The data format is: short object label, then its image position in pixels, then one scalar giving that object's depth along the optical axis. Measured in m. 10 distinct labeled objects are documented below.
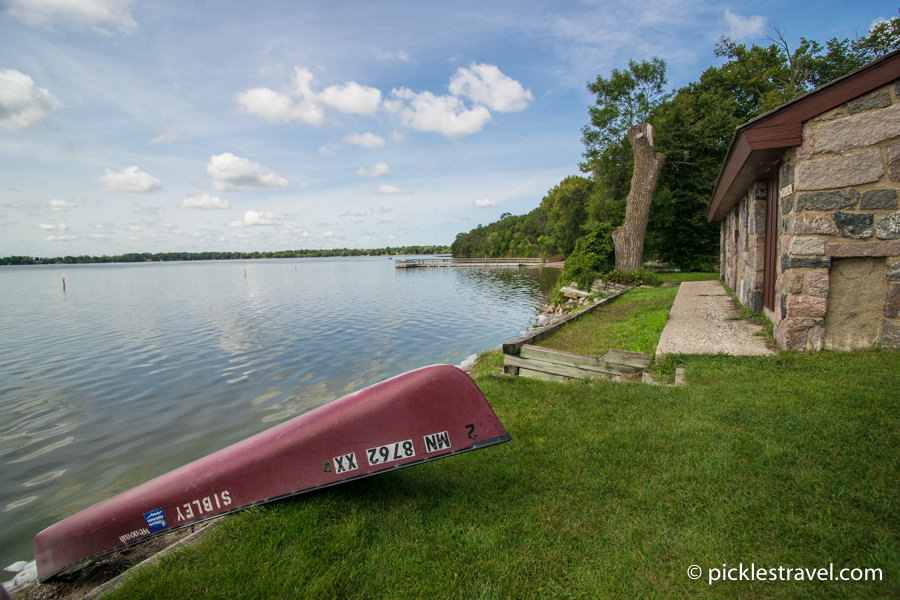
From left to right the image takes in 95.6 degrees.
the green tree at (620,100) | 26.14
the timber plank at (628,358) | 5.53
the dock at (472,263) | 70.81
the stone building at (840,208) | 4.53
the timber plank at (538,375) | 5.85
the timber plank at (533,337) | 6.37
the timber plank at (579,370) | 5.58
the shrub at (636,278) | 18.92
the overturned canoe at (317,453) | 2.58
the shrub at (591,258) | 22.11
